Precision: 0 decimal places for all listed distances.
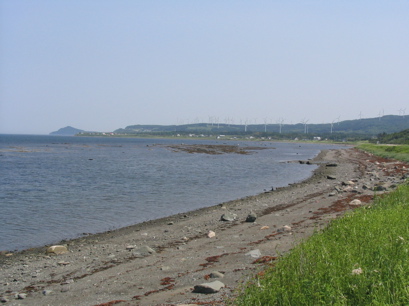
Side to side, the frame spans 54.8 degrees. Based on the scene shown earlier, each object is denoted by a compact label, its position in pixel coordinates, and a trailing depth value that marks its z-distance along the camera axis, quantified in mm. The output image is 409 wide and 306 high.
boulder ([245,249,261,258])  12719
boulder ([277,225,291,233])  16742
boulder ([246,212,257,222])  20875
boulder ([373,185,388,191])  27156
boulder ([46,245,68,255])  16656
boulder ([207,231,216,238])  17547
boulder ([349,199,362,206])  22181
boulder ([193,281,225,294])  9516
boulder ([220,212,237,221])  21953
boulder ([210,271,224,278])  10844
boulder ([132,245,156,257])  15188
